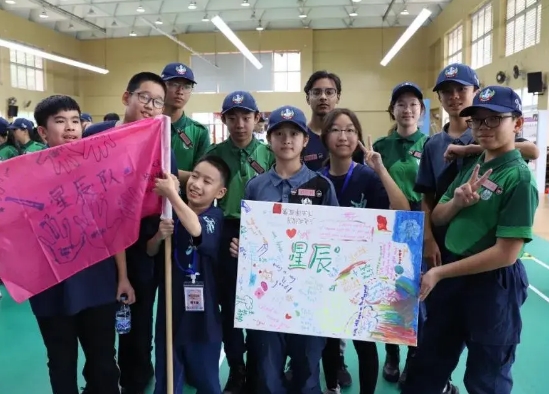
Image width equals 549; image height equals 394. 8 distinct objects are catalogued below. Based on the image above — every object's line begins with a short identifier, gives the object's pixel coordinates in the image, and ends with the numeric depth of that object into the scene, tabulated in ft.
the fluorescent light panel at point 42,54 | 37.58
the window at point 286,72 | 62.23
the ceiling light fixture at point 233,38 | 36.90
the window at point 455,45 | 49.55
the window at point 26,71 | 53.62
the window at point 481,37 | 42.32
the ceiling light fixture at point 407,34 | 35.63
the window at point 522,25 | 33.76
